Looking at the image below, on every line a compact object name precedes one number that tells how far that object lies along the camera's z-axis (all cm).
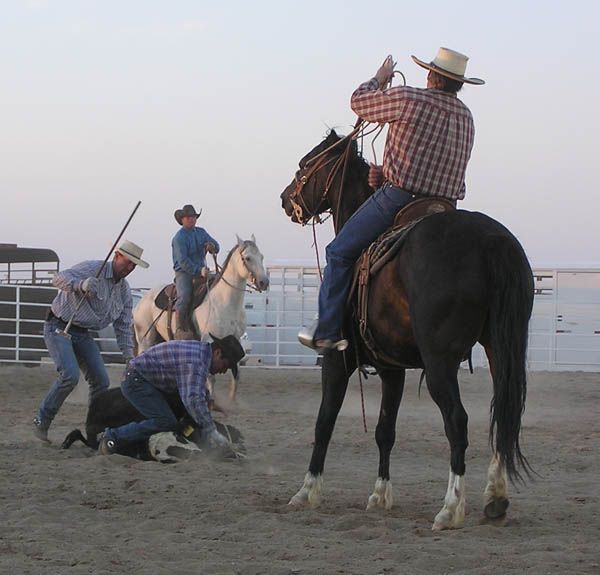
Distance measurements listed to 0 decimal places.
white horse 2462
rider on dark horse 1101
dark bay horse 983
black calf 1470
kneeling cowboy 1381
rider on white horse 2519
